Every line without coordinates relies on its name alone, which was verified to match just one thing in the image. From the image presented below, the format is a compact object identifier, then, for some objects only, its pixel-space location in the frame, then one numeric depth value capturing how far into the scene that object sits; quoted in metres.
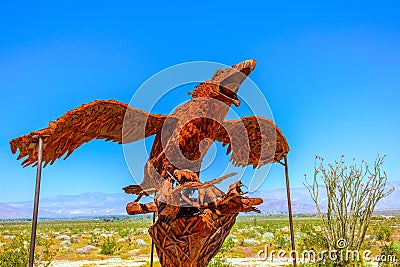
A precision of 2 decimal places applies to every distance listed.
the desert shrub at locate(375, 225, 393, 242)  16.72
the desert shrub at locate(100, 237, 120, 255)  18.44
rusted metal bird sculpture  3.23
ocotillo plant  9.59
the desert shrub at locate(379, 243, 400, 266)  9.79
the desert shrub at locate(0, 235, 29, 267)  9.03
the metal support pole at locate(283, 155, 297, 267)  4.42
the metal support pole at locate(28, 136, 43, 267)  2.88
